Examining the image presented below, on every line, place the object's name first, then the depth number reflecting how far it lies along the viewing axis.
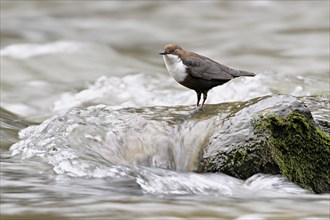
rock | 10.48
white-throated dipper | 12.04
